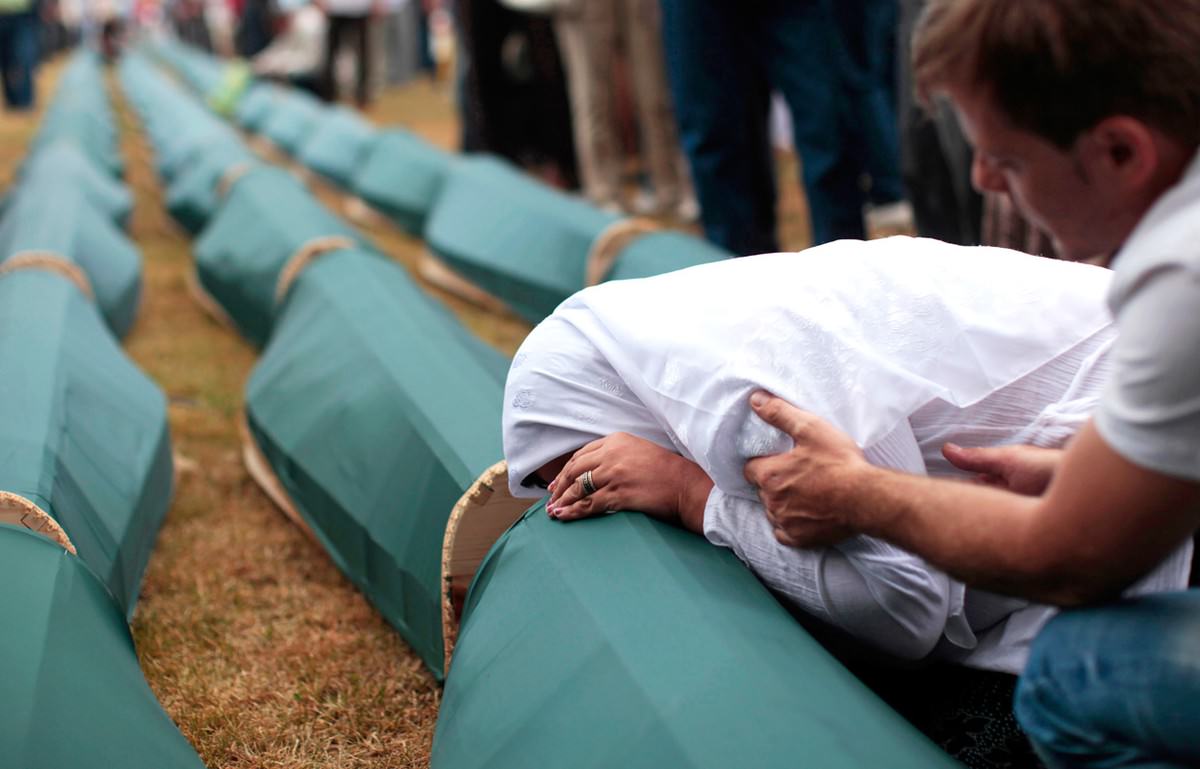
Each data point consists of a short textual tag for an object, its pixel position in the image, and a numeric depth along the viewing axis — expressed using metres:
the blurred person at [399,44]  13.55
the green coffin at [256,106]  8.42
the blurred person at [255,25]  13.51
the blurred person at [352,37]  10.30
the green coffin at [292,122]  7.06
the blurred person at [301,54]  10.66
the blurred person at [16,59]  10.87
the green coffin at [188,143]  5.54
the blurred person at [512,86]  5.98
